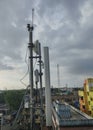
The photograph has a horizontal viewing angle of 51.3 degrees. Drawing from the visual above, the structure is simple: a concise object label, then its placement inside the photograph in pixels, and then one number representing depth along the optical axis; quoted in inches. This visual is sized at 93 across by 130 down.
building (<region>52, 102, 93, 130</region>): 305.1
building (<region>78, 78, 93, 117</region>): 697.8
